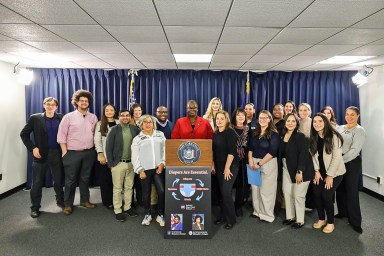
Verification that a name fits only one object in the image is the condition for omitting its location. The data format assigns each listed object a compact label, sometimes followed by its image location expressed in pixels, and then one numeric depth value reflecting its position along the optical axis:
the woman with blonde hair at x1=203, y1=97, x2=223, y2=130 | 3.78
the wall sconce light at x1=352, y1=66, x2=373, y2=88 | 4.31
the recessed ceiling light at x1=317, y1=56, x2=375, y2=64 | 3.68
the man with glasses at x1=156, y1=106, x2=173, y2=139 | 3.74
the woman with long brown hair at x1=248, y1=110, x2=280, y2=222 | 3.07
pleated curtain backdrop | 4.88
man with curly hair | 3.42
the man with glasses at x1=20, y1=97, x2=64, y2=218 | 3.41
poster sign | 2.80
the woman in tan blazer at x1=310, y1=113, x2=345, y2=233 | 2.82
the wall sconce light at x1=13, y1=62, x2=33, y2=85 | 4.09
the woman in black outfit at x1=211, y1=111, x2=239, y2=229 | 2.96
